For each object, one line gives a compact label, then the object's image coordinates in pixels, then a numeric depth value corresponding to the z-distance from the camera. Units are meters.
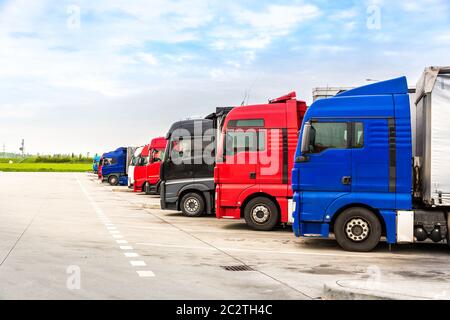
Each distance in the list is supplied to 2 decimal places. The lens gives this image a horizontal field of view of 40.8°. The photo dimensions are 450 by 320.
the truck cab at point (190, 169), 18.30
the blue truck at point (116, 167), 44.41
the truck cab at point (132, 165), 33.59
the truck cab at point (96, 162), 74.05
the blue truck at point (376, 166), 10.59
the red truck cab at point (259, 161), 14.45
